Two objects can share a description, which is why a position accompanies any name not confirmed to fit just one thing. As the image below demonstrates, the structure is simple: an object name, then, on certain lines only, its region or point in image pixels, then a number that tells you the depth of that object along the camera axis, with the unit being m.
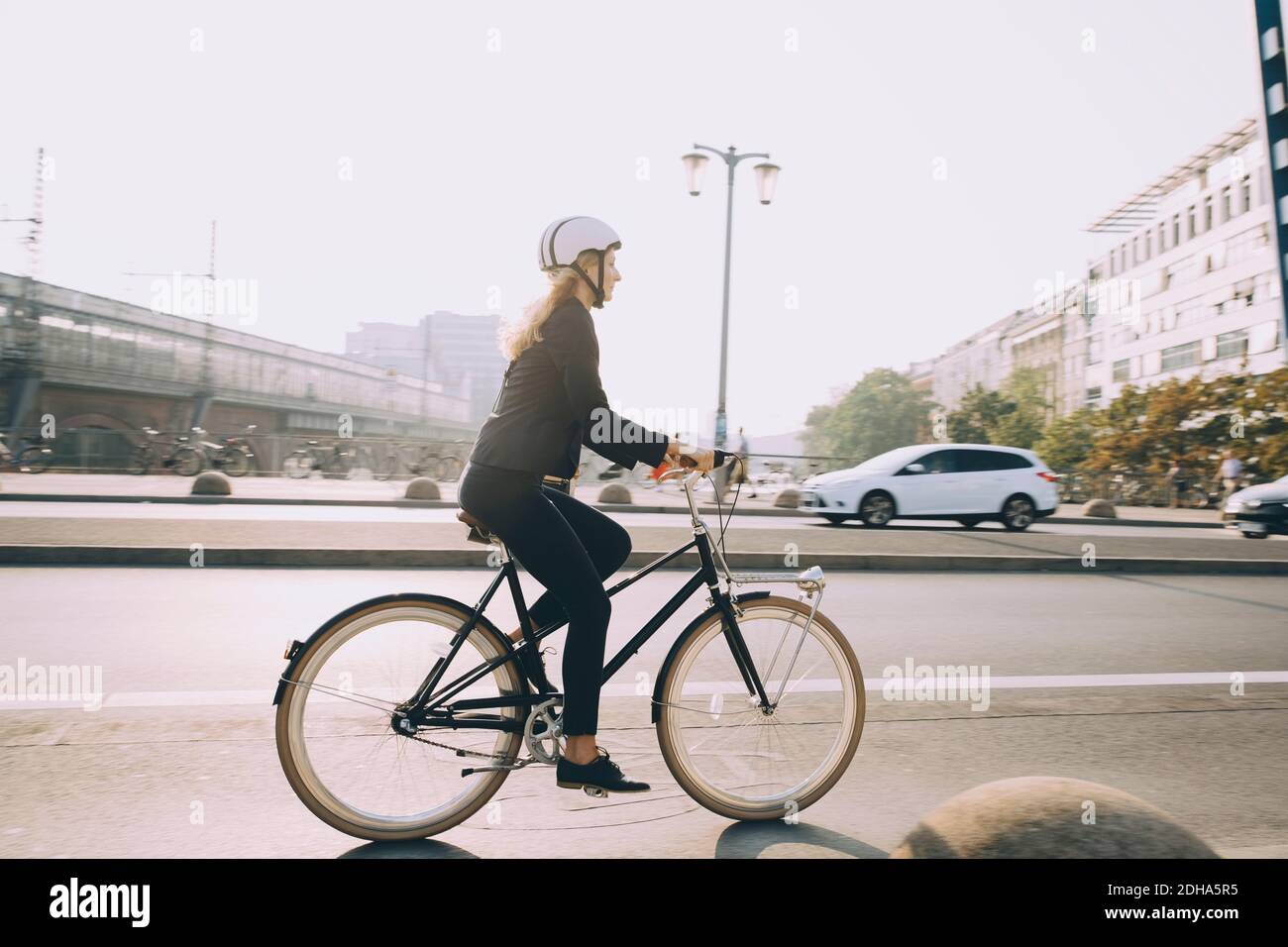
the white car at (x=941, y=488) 16.48
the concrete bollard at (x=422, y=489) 19.55
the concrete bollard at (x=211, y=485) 18.17
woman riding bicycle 2.97
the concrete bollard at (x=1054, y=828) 2.12
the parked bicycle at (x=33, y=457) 24.78
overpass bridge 36.12
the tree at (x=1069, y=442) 40.16
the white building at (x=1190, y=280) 55.19
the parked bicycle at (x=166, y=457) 26.91
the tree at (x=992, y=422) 60.25
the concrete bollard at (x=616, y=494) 20.25
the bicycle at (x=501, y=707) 2.93
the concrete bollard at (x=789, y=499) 22.62
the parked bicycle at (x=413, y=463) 30.50
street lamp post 20.47
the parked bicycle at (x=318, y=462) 29.55
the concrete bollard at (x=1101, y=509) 23.39
